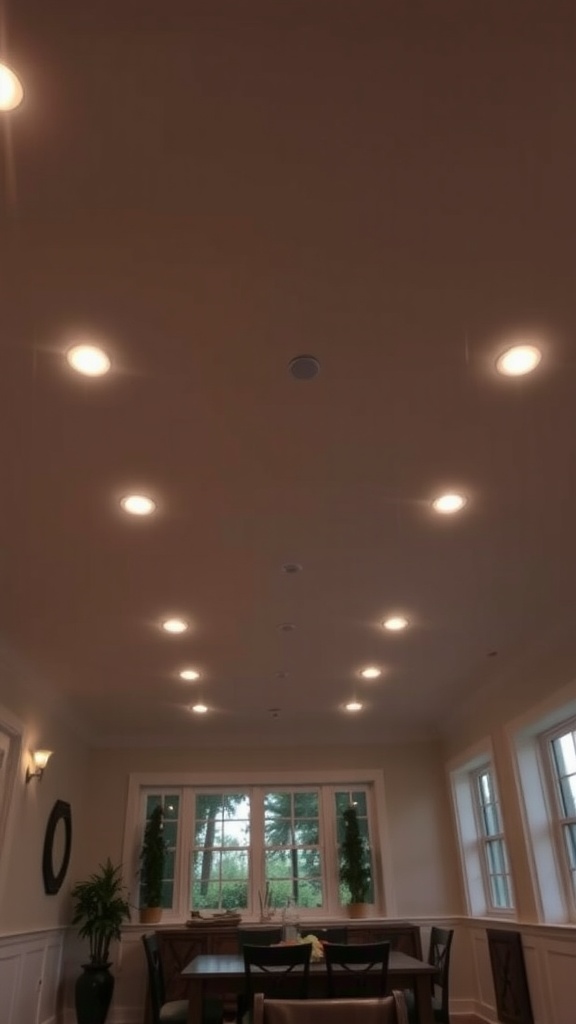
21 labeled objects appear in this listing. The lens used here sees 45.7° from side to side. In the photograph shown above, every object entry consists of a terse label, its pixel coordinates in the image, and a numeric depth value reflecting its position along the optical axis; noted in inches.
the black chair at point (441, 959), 183.2
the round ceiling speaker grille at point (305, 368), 94.4
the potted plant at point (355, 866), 280.7
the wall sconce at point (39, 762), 222.8
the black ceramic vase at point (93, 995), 243.1
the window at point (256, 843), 287.1
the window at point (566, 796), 204.1
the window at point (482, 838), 252.4
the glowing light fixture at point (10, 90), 62.7
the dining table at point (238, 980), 156.0
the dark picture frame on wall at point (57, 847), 237.6
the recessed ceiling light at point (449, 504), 128.5
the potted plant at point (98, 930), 244.1
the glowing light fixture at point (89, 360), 92.6
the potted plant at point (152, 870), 273.0
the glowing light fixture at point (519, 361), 94.1
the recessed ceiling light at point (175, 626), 182.9
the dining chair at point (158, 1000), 184.7
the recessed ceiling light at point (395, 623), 184.1
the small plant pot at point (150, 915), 272.1
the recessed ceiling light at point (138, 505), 126.7
